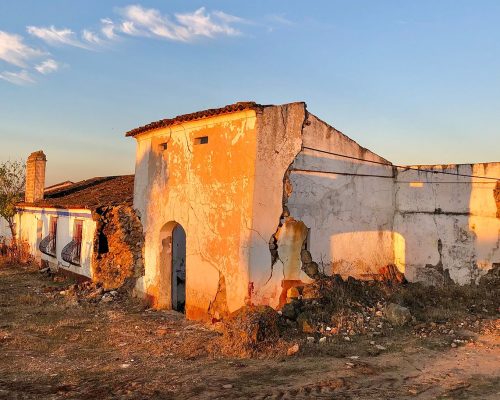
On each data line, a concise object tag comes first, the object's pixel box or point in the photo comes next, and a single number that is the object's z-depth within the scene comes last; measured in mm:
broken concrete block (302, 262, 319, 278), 10125
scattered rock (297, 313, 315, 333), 8688
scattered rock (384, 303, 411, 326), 9125
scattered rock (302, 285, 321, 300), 9508
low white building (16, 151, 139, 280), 15414
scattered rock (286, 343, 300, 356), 7750
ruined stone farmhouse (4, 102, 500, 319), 9703
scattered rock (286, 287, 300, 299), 9577
